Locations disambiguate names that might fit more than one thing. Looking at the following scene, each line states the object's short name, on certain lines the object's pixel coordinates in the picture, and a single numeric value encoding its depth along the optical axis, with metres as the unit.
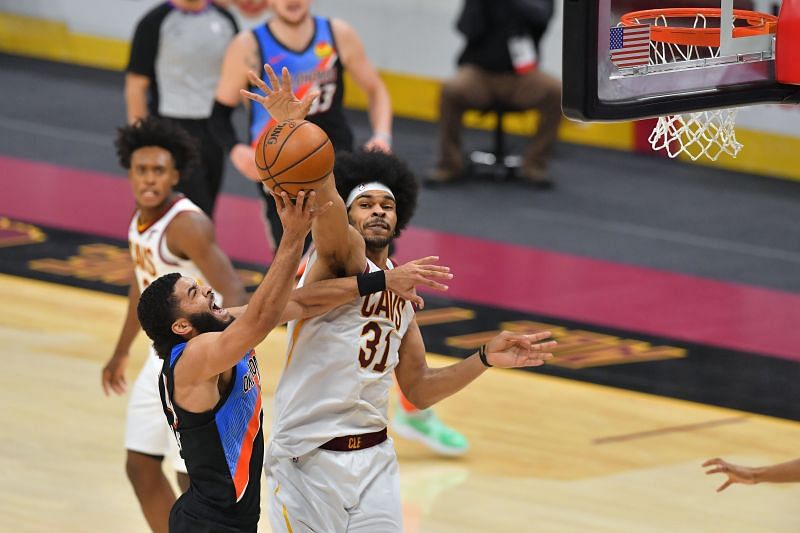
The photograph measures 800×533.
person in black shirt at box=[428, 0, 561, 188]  25.75
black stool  26.69
